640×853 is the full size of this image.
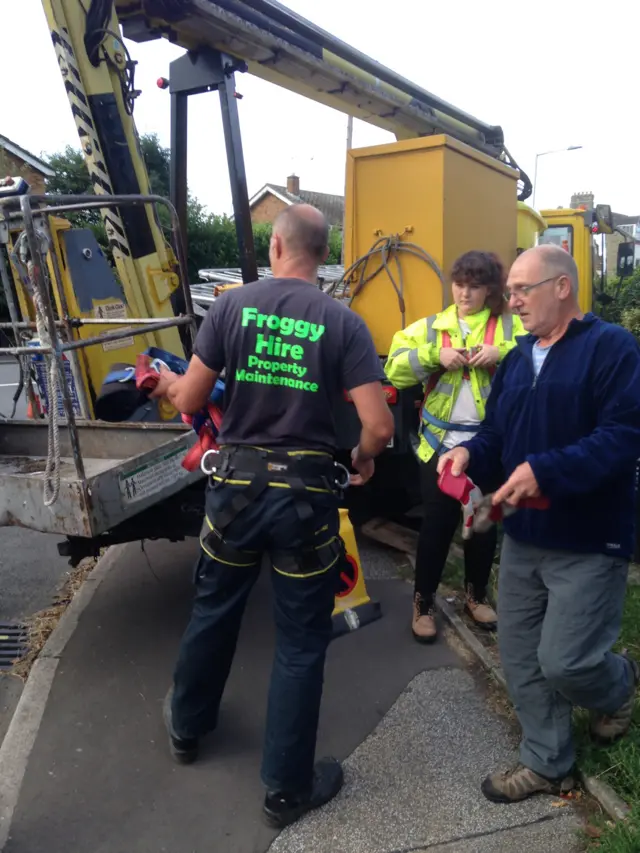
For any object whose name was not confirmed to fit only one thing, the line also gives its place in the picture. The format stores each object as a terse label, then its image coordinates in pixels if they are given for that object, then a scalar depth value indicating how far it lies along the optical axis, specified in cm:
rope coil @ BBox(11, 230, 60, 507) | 273
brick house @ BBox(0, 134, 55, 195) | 2184
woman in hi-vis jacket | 337
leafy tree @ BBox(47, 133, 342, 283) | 2116
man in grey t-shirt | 244
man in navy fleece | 221
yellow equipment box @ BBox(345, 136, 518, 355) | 477
